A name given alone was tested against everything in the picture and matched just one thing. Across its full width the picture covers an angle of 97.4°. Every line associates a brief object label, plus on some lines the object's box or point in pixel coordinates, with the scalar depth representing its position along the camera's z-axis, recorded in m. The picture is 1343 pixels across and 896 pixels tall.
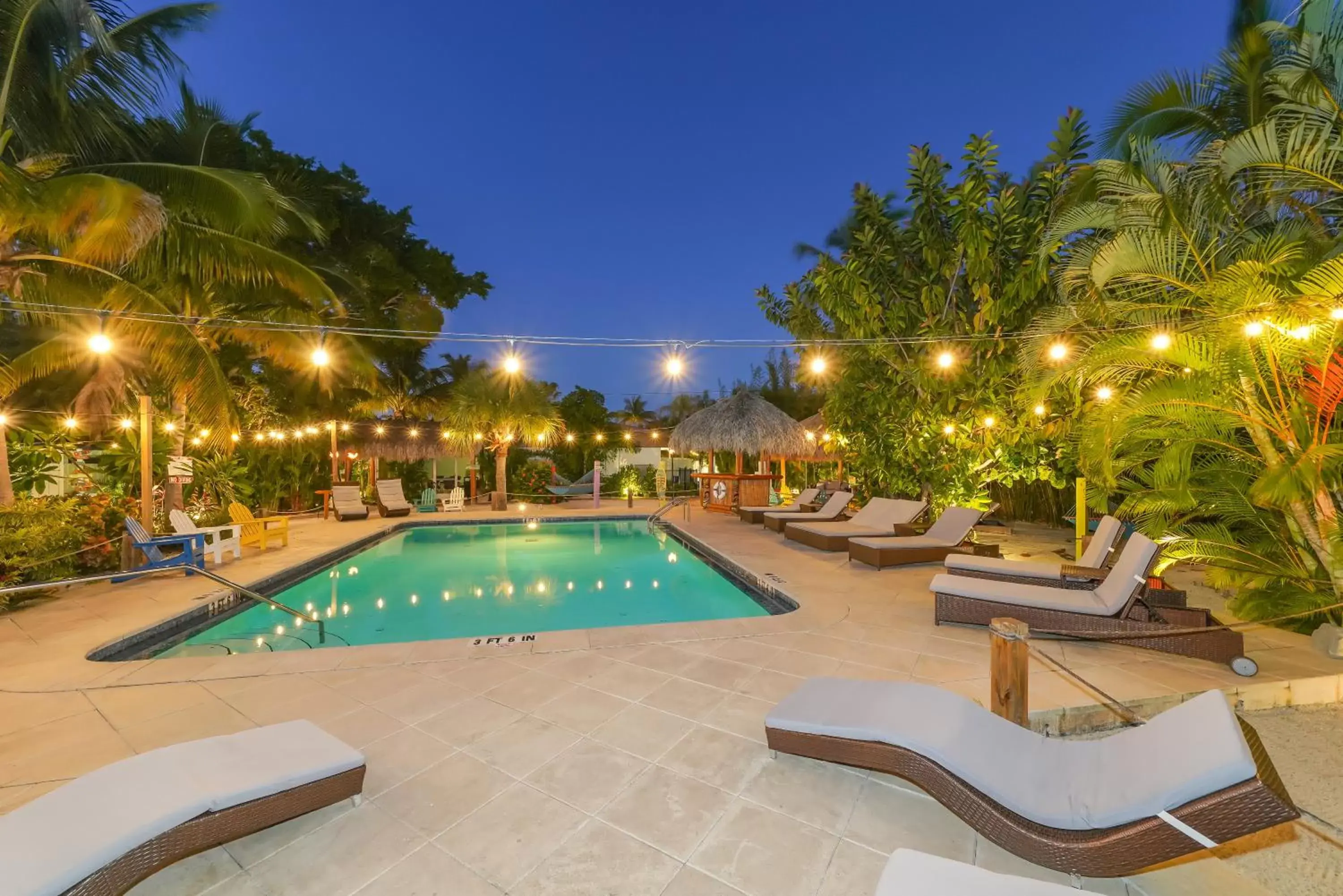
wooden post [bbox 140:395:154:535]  7.65
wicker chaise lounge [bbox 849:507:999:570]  7.56
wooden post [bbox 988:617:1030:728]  2.91
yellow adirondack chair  9.40
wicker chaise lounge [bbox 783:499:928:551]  8.82
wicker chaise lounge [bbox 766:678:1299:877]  1.75
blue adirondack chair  7.13
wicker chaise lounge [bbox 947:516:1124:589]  5.25
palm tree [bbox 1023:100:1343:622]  4.23
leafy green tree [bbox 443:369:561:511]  16.30
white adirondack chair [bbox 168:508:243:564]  7.84
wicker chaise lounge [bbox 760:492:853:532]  10.69
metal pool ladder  14.60
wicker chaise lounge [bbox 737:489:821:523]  12.29
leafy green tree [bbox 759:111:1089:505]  8.69
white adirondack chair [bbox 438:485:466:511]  16.72
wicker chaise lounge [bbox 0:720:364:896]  1.81
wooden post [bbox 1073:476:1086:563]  7.62
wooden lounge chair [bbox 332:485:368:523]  13.77
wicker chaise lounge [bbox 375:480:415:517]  14.84
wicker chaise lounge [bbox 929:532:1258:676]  4.11
